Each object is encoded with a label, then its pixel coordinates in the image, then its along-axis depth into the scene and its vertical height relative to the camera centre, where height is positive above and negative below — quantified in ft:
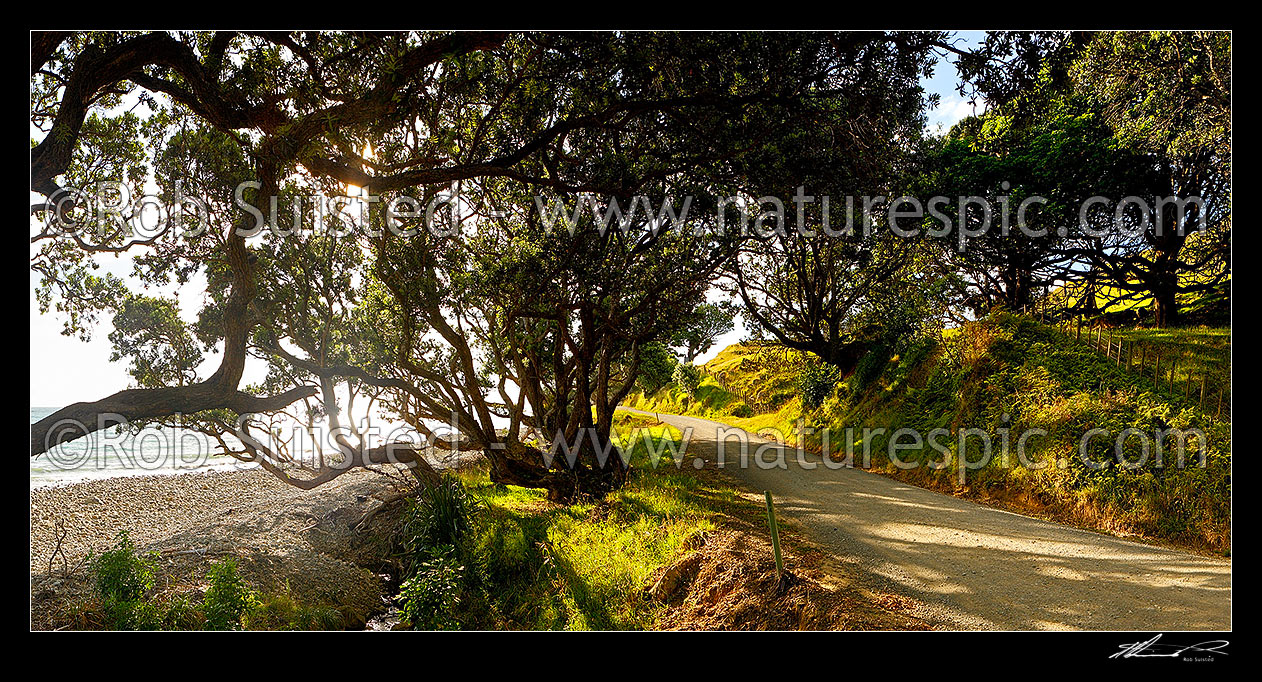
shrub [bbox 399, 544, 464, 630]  25.52 -11.82
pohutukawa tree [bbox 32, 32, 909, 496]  16.05 +6.62
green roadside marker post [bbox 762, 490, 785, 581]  18.49 -6.56
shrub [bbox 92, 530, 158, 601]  21.08 -8.73
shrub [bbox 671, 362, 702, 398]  92.89 -3.89
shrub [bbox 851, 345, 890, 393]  64.90 -1.88
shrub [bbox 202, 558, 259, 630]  22.27 -10.42
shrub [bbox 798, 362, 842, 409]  69.77 -3.93
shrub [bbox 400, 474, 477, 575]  33.17 -10.61
